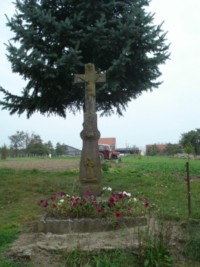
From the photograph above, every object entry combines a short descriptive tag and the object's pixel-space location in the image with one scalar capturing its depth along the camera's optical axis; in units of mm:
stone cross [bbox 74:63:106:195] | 5541
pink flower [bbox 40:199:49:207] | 4657
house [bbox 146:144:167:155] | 55650
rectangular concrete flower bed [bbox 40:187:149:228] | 4409
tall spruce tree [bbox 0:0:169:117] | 8584
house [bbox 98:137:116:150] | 63717
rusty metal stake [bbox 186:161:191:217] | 4831
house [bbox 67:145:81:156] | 62466
